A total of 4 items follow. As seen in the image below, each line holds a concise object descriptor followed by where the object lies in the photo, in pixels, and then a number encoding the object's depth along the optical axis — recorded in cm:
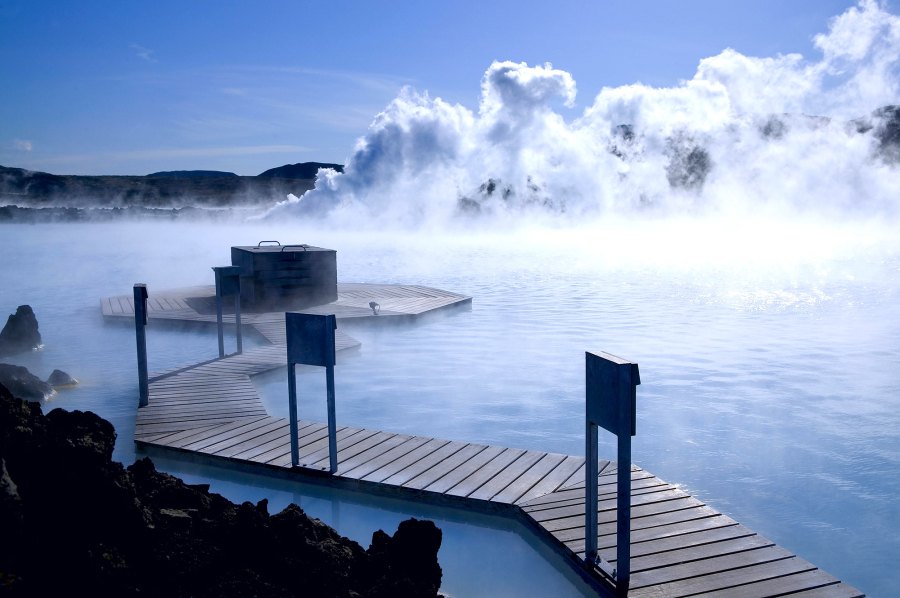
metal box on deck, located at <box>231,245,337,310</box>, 998
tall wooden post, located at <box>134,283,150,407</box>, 517
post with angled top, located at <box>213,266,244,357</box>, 680
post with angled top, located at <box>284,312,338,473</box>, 388
